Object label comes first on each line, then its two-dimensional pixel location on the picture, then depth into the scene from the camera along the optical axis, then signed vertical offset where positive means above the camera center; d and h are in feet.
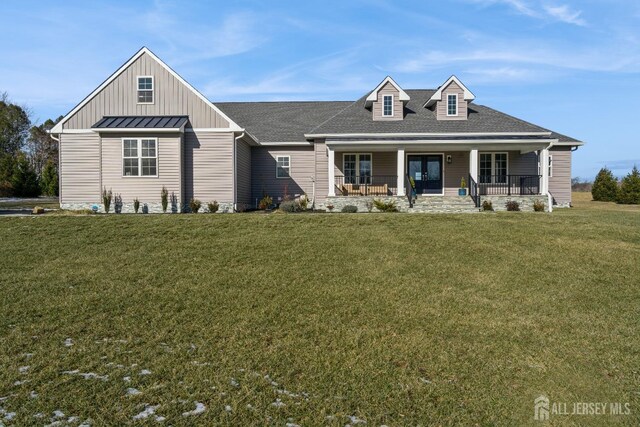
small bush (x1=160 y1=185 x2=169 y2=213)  59.62 -0.14
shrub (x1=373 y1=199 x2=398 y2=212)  58.23 -1.11
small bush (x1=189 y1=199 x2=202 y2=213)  59.52 -1.06
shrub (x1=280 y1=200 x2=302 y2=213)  60.49 -1.31
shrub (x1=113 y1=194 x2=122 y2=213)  60.54 -0.82
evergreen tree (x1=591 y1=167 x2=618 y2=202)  95.12 +2.29
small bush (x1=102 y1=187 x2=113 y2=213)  59.36 -0.15
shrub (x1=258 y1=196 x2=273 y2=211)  67.97 -0.88
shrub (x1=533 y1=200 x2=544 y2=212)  60.75 -1.25
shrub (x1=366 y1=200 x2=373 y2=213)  60.58 -1.15
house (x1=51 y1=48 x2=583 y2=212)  60.59 +6.80
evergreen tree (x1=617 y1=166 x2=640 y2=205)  88.43 +1.75
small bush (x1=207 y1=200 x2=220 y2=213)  60.49 -1.33
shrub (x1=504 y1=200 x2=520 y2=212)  61.62 -1.14
